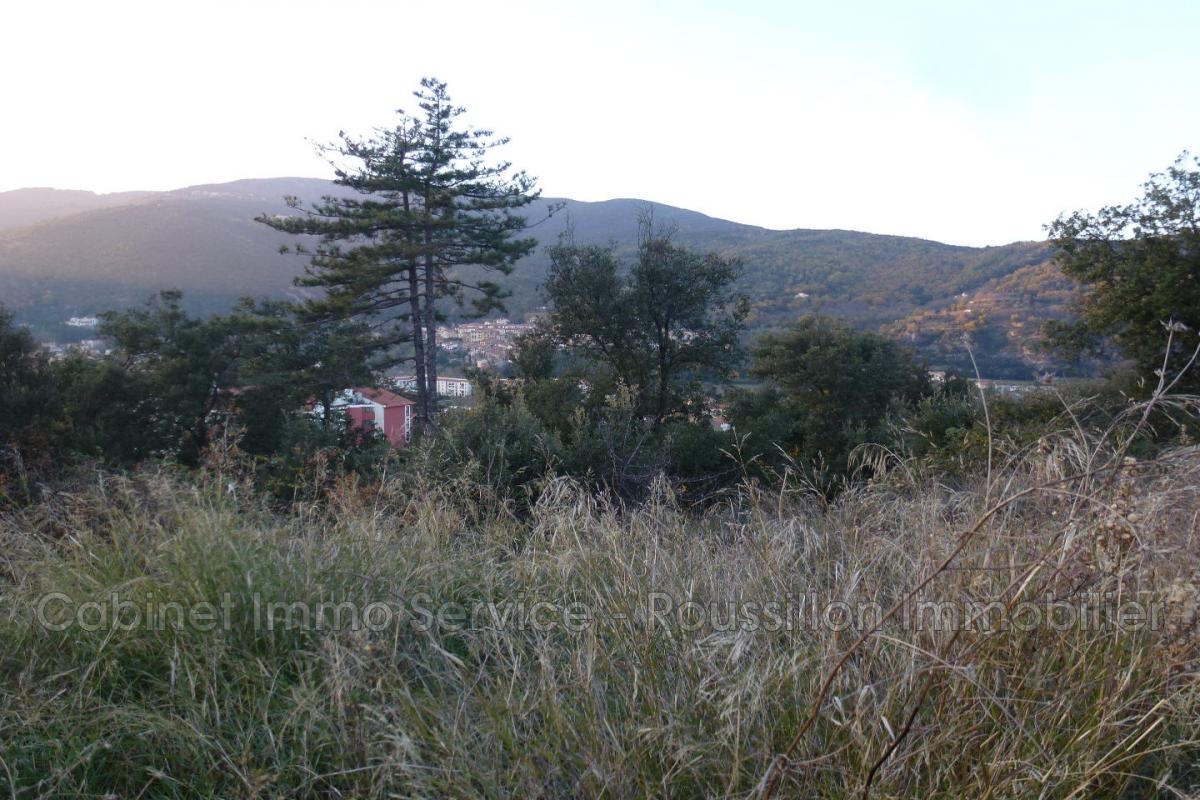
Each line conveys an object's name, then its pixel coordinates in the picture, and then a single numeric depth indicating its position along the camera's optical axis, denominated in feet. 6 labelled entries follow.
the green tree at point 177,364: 75.36
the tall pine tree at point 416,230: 74.49
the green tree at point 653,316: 65.10
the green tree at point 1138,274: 48.83
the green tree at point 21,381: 59.72
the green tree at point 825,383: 63.41
